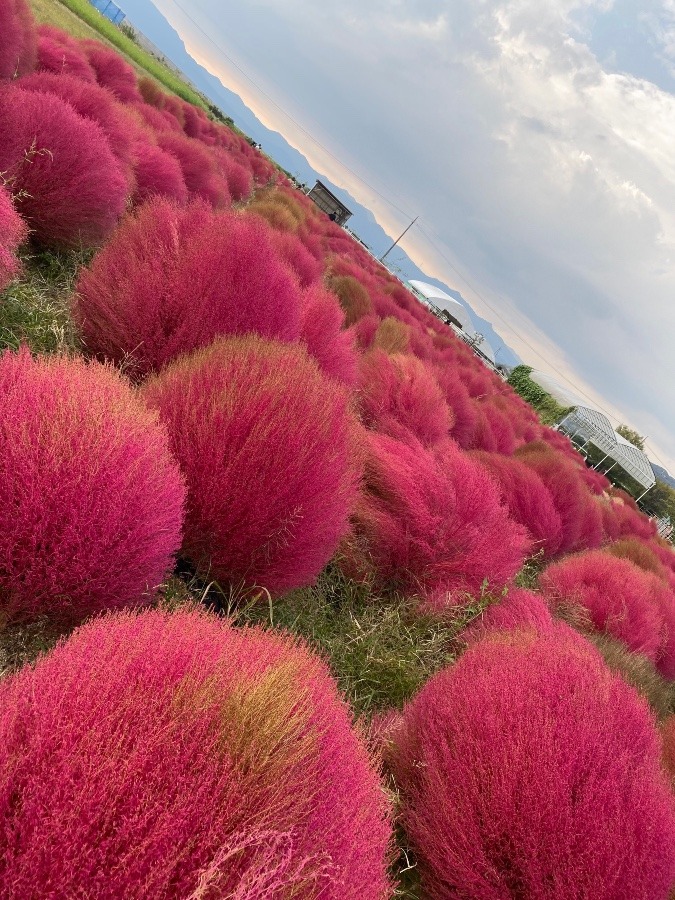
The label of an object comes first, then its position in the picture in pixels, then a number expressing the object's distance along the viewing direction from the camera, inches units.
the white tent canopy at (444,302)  1859.0
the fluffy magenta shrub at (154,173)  195.6
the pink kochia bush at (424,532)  117.6
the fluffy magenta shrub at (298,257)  191.0
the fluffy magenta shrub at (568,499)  223.0
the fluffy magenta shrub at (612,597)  146.7
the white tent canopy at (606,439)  1316.4
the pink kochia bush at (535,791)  51.5
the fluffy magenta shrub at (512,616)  104.6
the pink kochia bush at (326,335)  135.3
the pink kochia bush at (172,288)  94.1
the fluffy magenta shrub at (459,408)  242.8
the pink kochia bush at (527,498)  193.6
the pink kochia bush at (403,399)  162.1
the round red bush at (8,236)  81.2
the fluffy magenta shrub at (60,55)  220.1
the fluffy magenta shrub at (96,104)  152.3
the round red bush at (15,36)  153.9
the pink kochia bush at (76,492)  45.6
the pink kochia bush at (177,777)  23.8
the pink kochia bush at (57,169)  113.2
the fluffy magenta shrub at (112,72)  318.0
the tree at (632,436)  2098.2
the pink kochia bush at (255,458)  68.7
